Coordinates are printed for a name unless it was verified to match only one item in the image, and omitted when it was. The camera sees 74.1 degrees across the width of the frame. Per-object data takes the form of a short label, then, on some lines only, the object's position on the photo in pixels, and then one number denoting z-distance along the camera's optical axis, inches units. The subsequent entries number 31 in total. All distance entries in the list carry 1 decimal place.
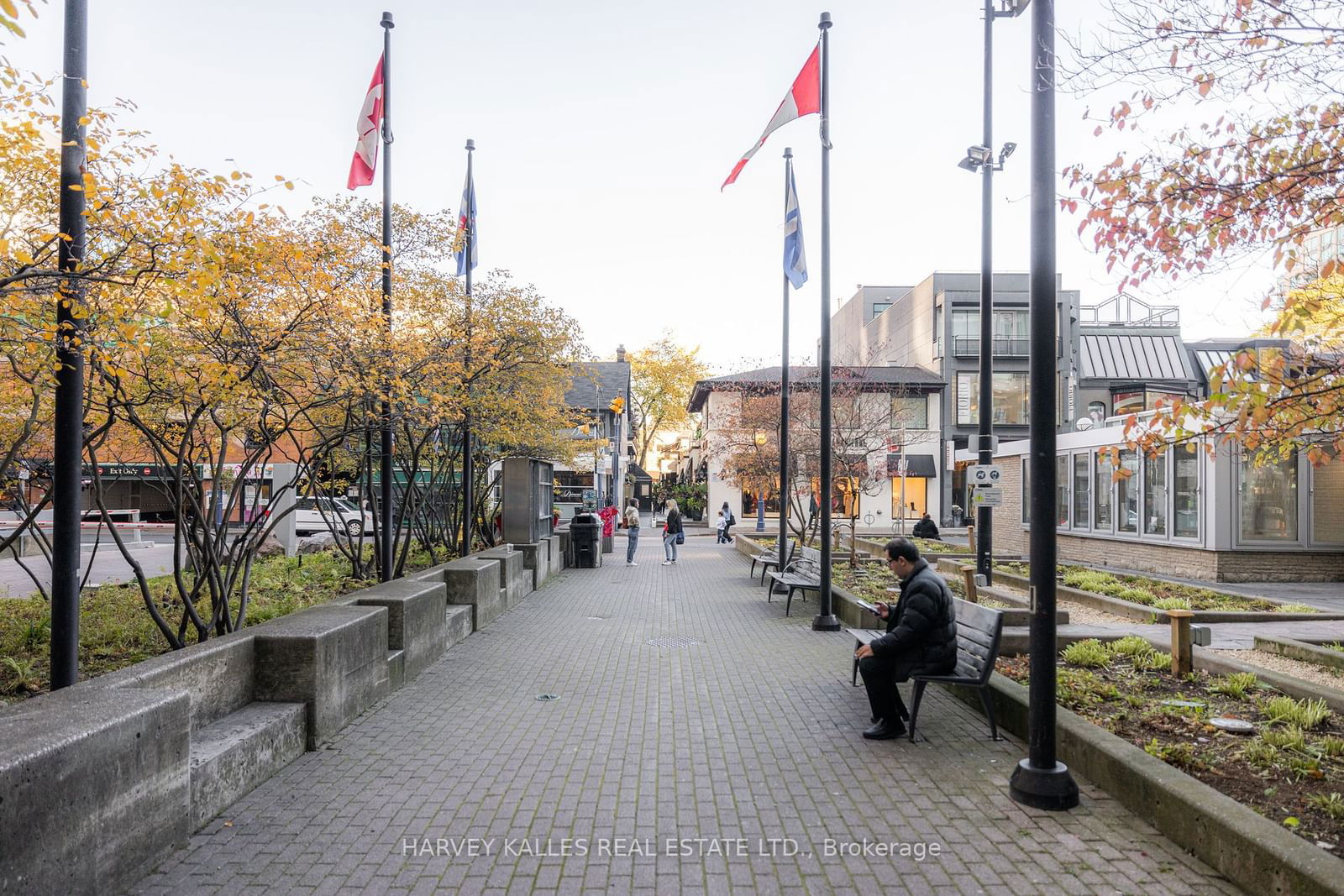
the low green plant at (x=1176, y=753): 204.7
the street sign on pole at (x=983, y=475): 486.6
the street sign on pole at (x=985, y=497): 498.3
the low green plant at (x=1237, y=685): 276.4
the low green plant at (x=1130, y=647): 336.2
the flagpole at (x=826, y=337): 458.3
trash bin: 887.7
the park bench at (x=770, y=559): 668.7
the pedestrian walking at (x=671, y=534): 941.8
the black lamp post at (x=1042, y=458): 198.5
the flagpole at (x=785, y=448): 631.8
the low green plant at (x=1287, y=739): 217.9
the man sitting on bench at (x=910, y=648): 253.8
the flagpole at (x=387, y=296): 447.0
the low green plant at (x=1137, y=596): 506.3
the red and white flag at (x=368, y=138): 487.2
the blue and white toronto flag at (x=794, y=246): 558.9
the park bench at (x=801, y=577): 533.0
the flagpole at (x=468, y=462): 616.1
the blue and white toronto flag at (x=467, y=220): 619.2
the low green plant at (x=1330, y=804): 173.5
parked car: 1312.7
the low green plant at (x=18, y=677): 248.5
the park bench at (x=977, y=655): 250.4
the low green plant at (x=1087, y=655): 324.2
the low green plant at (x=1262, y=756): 207.0
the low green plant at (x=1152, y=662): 321.4
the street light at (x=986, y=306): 525.3
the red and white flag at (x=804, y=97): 475.2
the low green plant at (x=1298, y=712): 238.5
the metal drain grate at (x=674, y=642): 414.6
